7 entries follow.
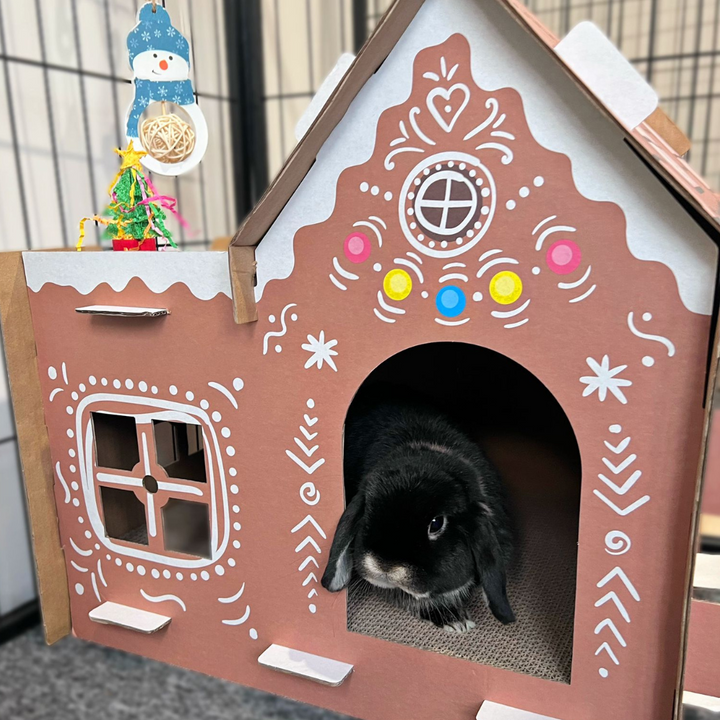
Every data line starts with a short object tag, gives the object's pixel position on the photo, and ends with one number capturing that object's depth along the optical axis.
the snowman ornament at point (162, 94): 0.74
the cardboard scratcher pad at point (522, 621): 0.63
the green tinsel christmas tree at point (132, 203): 0.77
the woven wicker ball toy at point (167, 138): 0.75
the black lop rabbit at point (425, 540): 0.65
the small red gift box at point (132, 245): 0.77
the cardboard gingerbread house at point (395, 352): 0.51
